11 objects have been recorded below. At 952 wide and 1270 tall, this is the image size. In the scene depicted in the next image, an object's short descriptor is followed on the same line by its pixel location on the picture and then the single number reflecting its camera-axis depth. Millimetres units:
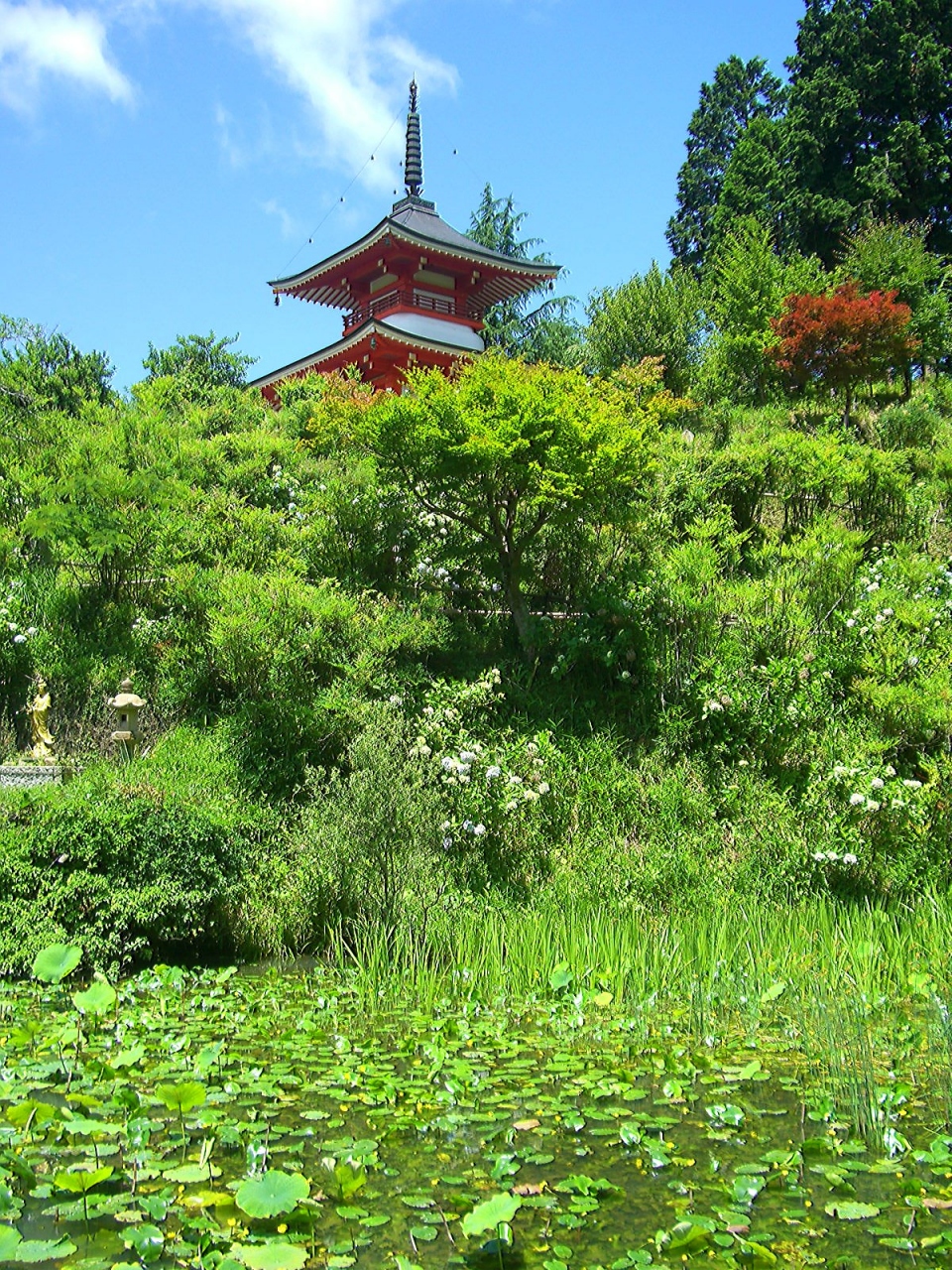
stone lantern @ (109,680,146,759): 8008
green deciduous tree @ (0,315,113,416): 17516
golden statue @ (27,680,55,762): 7988
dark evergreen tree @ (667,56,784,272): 29500
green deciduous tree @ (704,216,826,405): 17109
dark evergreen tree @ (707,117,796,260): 24625
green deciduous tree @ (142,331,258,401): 21422
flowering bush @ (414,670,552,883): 7266
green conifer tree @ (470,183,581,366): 24438
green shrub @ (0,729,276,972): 5617
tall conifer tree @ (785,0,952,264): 22469
